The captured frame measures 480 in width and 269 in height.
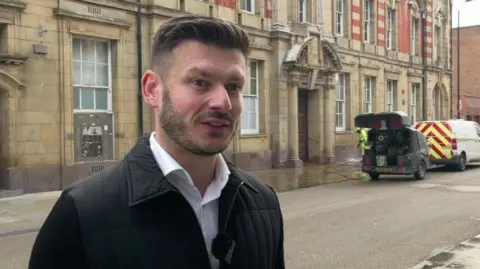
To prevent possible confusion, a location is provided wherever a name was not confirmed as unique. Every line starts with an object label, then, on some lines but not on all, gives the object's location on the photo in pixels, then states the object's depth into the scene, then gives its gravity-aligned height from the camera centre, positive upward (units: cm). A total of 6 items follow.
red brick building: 5375 +741
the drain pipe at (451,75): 3647 +374
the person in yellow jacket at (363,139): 1644 -45
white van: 1923 -66
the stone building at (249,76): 1305 +194
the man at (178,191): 157 -22
